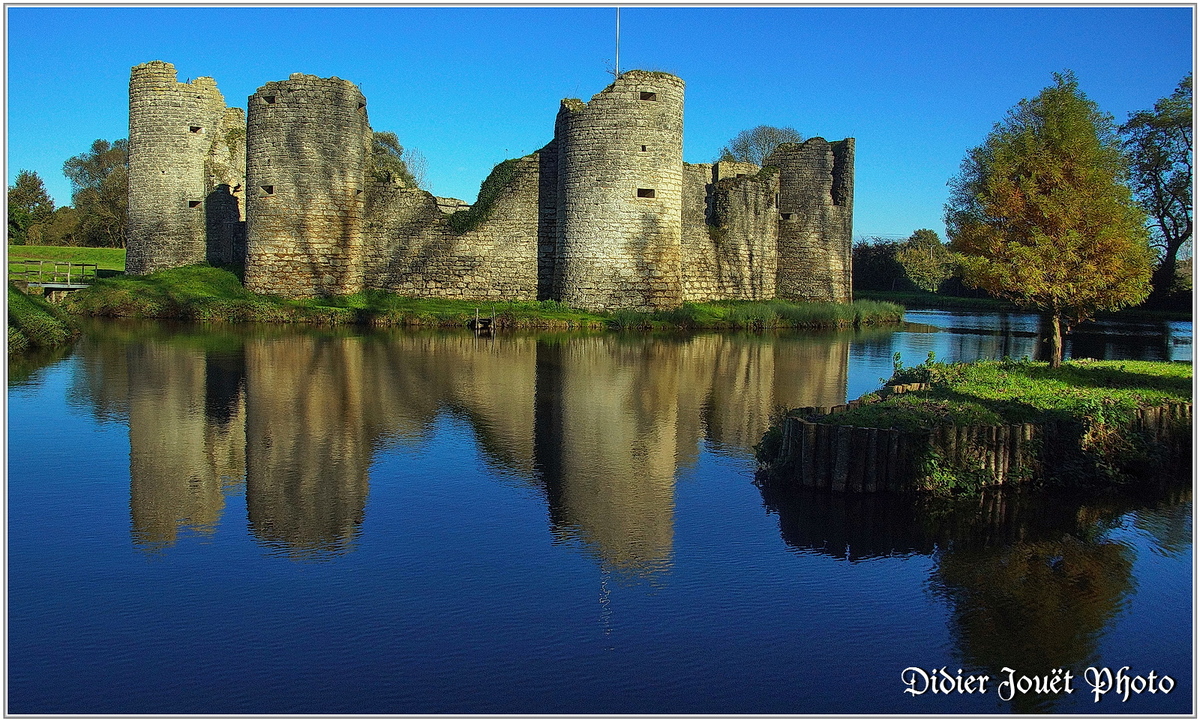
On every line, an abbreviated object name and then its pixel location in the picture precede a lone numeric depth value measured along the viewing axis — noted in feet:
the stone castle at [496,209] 104.68
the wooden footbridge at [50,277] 116.08
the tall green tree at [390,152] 191.52
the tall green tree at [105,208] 228.84
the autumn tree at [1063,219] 56.03
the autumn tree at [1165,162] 148.87
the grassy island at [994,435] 31.89
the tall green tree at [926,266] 263.70
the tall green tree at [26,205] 228.02
